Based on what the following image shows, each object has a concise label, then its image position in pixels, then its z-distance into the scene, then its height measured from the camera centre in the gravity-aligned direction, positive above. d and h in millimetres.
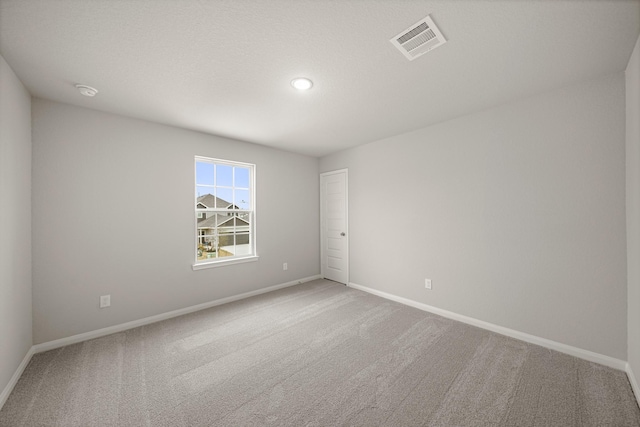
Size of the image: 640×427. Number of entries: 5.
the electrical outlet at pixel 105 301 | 2660 -912
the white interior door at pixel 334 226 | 4432 -185
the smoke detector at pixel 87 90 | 2168 +1185
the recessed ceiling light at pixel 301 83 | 2107 +1197
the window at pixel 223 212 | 3529 +84
